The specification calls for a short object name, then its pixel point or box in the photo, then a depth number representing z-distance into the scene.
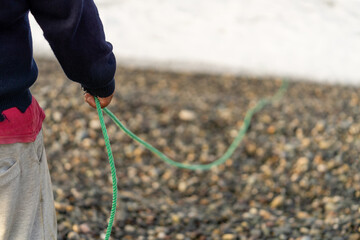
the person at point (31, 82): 2.81
